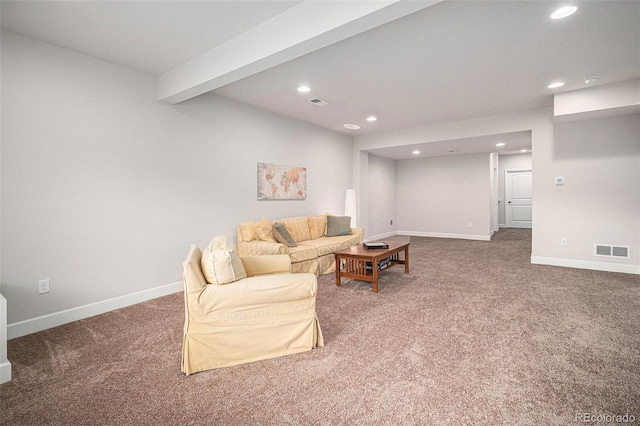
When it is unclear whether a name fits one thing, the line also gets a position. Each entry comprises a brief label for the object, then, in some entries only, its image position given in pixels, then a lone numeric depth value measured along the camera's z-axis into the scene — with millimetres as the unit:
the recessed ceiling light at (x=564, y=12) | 2367
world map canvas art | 4961
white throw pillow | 2154
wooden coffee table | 3748
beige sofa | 4219
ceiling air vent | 4488
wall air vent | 4555
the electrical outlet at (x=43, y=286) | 2850
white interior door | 10023
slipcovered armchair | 2057
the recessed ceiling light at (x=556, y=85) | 3952
